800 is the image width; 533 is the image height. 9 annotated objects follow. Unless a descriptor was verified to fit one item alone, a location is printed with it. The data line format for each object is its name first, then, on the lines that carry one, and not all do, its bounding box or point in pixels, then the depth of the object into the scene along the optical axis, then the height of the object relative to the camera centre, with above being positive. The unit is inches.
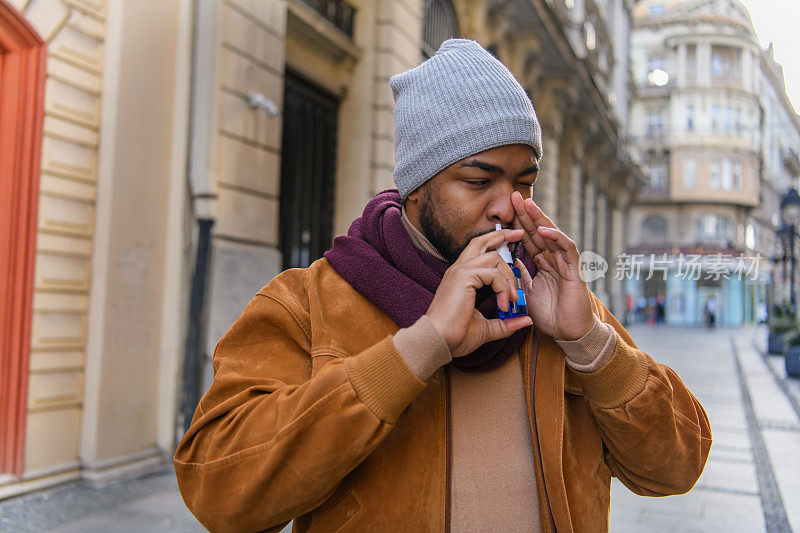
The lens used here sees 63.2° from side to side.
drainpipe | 225.0 +34.3
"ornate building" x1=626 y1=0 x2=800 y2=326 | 1549.0 +390.6
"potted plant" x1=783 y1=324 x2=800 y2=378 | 482.3 -39.7
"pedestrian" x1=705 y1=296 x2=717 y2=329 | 1295.5 -33.3
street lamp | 544.7 +71.6
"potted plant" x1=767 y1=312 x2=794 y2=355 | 673.6 -30.9
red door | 187.2 +20.6
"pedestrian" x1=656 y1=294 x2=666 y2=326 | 1439.5 -34.9
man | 47.2 -7.6
